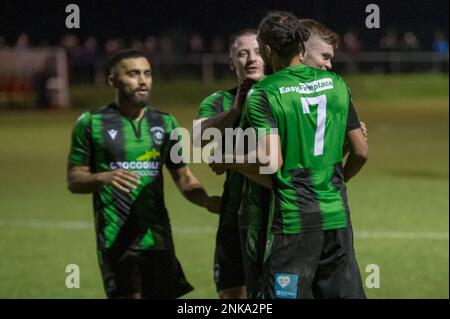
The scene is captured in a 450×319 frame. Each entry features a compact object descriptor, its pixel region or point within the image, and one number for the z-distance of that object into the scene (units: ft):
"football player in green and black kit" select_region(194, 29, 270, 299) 18.90
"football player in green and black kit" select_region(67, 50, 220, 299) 21.79
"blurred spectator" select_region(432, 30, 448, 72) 130.00
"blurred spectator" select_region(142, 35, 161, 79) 120.37
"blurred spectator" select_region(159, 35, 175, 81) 122.25
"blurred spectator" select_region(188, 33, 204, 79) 124.26
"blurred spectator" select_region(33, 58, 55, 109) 112.16
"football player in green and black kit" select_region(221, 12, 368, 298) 16.63
